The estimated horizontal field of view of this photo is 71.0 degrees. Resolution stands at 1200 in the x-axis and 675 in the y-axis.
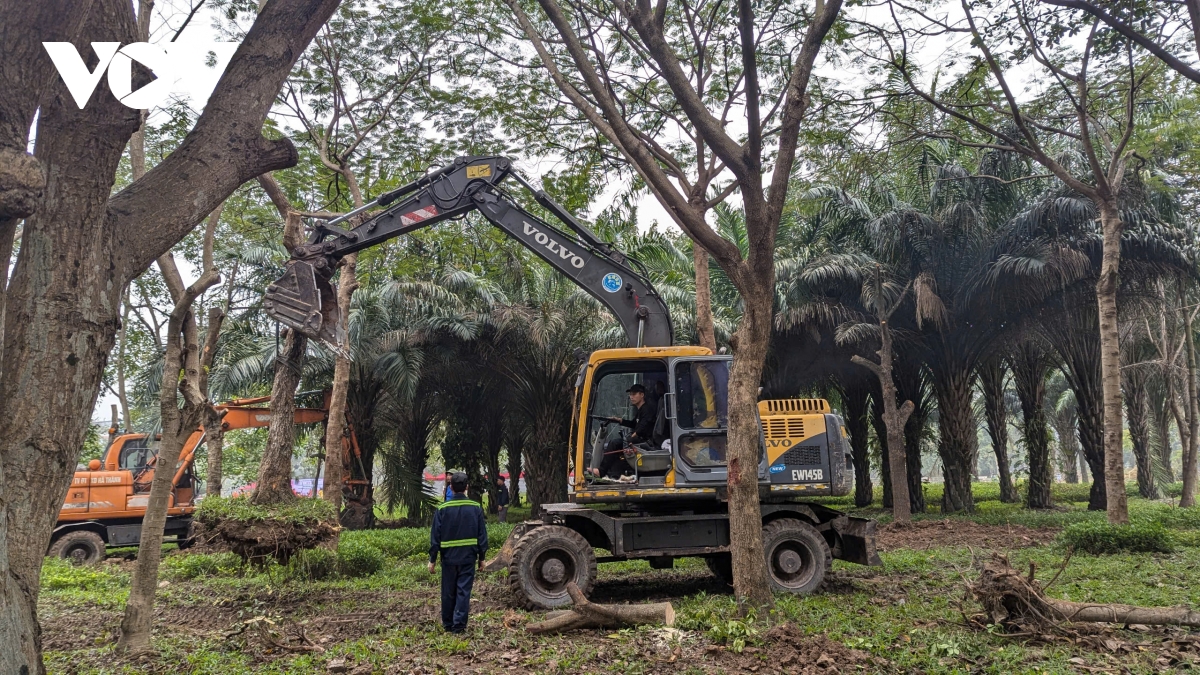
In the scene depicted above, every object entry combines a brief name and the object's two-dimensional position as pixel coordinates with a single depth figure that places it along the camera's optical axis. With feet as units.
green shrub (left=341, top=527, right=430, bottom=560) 51.03
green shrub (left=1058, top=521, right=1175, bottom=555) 38.73
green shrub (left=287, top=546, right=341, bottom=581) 38.60
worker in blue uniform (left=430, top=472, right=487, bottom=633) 27.35
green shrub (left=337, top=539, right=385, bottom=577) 40.98
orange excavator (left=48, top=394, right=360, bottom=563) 53.72
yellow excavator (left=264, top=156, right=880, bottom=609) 32.27
